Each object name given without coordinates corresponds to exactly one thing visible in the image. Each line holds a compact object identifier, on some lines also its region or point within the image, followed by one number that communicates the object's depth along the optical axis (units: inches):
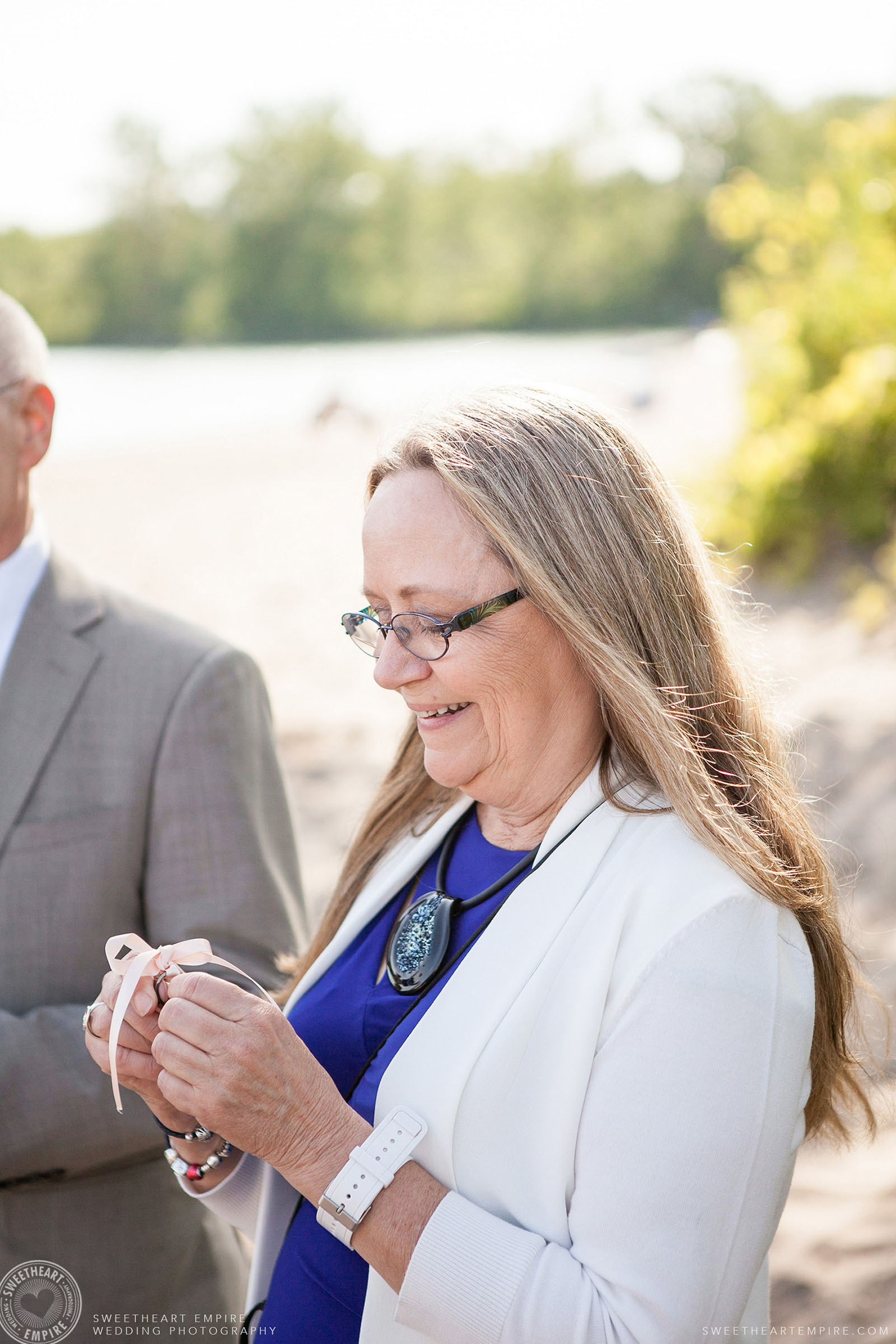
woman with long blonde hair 59.4
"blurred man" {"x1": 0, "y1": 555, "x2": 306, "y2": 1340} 85.6
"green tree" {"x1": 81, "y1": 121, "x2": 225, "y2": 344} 3075.8
